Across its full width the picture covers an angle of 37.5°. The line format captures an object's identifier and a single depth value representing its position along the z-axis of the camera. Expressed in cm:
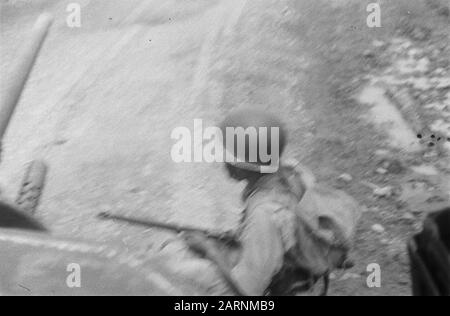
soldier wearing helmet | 226
